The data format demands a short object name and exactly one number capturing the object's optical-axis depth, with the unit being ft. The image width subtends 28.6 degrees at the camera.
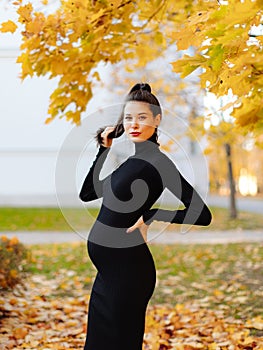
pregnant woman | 8.20
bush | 15.30
